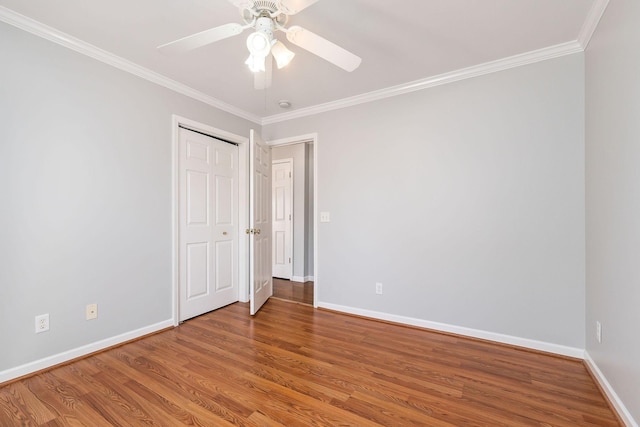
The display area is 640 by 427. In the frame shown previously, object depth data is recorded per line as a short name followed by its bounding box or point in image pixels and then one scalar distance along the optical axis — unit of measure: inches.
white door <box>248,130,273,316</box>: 124.6
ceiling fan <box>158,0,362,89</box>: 57.9
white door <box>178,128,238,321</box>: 118.0
